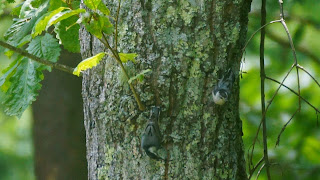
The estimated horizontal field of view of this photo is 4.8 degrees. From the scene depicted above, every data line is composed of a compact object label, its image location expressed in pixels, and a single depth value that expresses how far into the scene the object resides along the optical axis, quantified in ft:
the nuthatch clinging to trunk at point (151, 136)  33.42
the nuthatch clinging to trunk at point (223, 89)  33.54
